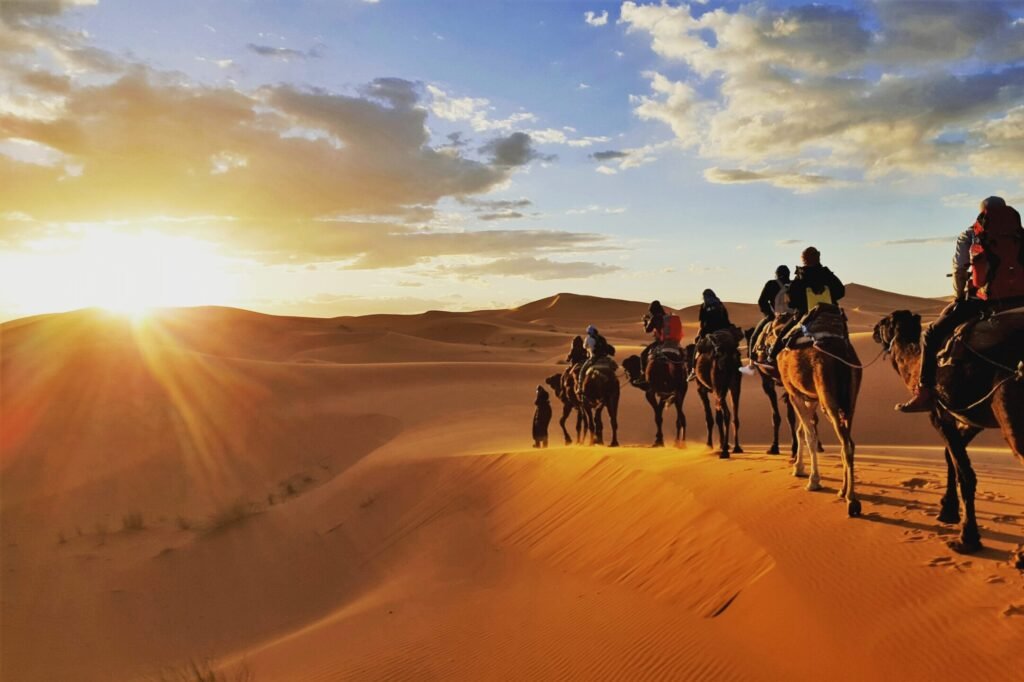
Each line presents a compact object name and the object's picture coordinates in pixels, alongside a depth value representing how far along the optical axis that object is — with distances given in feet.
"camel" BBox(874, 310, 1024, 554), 18.65
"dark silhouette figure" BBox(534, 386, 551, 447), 63.82
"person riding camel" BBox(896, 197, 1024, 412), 20.07
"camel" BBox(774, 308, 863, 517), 25.88
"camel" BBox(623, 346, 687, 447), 50.26
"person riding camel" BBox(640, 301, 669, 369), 50.70
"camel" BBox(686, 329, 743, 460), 40.93
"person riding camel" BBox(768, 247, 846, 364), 29.66
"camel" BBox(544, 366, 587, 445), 65.78
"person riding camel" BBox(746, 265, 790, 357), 34.96
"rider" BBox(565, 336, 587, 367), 64.85
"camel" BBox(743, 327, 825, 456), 34.19
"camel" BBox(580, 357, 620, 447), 57.16
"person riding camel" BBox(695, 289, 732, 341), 43.09
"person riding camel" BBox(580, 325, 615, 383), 57.52
